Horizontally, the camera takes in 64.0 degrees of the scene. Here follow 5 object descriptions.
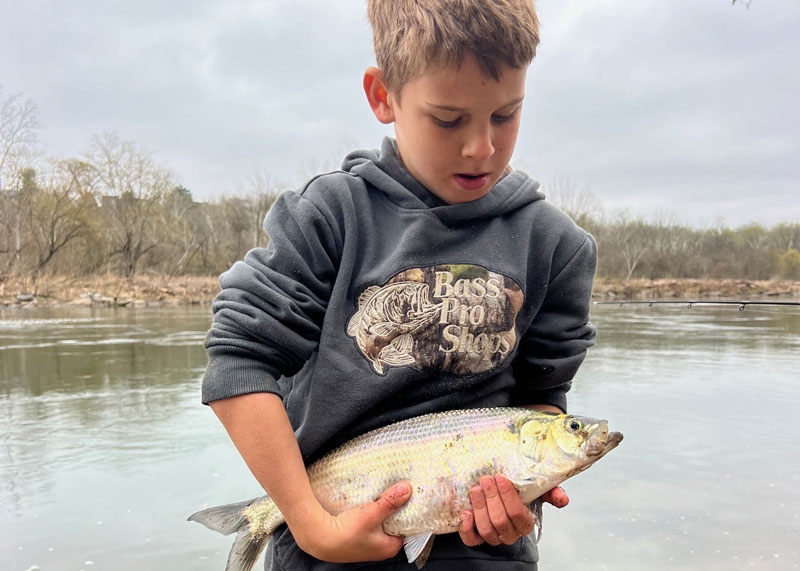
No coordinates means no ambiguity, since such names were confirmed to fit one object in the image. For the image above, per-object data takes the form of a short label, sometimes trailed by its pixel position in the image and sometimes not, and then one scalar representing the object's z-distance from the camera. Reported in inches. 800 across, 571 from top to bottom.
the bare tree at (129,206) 1195.9
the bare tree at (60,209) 1075.9
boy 42.0
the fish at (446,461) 43.9
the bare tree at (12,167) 1033.7
